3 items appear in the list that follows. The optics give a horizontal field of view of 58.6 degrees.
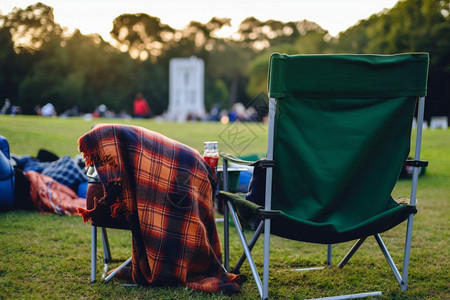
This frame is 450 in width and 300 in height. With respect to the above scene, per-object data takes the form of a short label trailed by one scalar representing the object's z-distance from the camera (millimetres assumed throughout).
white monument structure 36938
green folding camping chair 2016
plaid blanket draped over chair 2100
